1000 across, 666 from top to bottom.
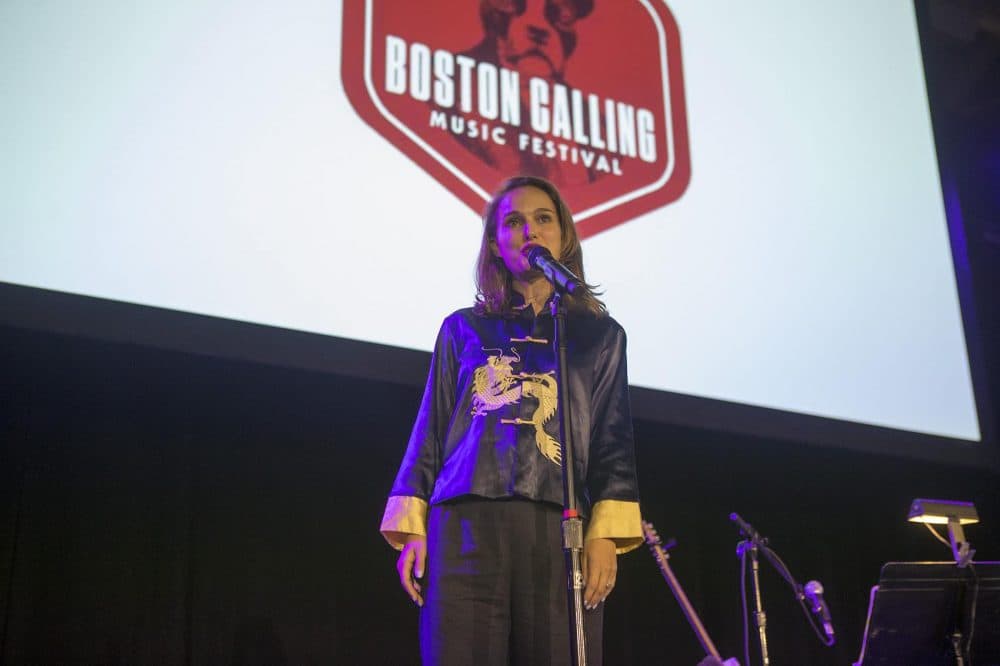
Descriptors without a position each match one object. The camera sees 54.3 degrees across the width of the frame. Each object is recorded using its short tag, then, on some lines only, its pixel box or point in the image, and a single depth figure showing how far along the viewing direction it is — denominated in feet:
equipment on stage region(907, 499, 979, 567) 10.67
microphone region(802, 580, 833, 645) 10.32
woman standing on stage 5.56
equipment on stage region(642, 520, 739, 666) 10.47
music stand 9.71
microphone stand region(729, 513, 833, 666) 10.61
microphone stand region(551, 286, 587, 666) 4.89
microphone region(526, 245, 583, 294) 5.42
